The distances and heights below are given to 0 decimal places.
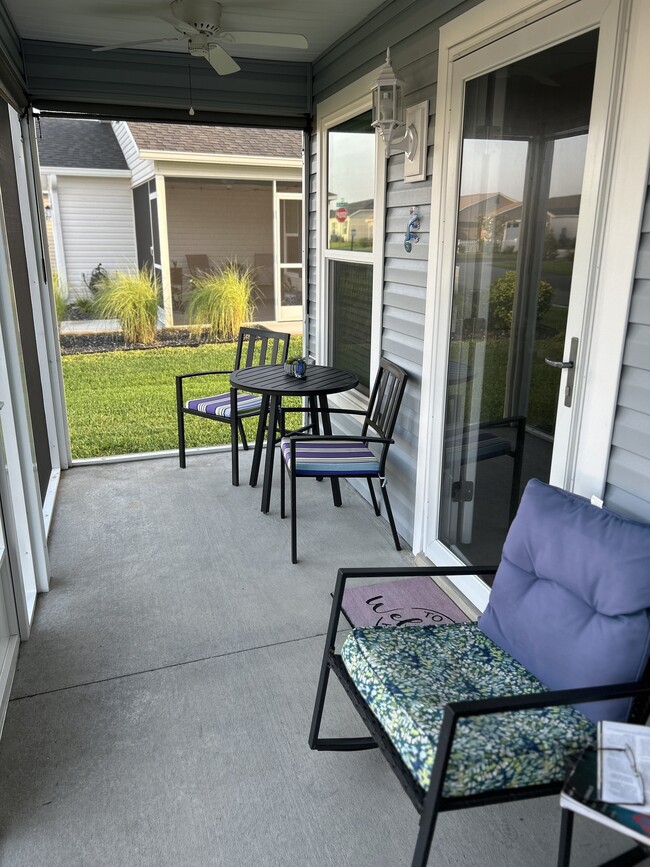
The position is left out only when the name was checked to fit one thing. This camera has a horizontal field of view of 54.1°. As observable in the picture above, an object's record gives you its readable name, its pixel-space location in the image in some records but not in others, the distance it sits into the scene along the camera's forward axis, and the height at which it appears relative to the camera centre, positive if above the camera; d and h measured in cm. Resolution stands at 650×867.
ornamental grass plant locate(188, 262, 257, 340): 811 -71
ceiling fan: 283 +94
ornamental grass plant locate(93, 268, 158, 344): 777 -67
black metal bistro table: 336 -71
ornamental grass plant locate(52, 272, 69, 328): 786 -60
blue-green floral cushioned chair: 132 -102
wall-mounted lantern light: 275 +56
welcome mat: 256 -143
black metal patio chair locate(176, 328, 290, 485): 397 -96
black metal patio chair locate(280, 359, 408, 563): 307 -100
